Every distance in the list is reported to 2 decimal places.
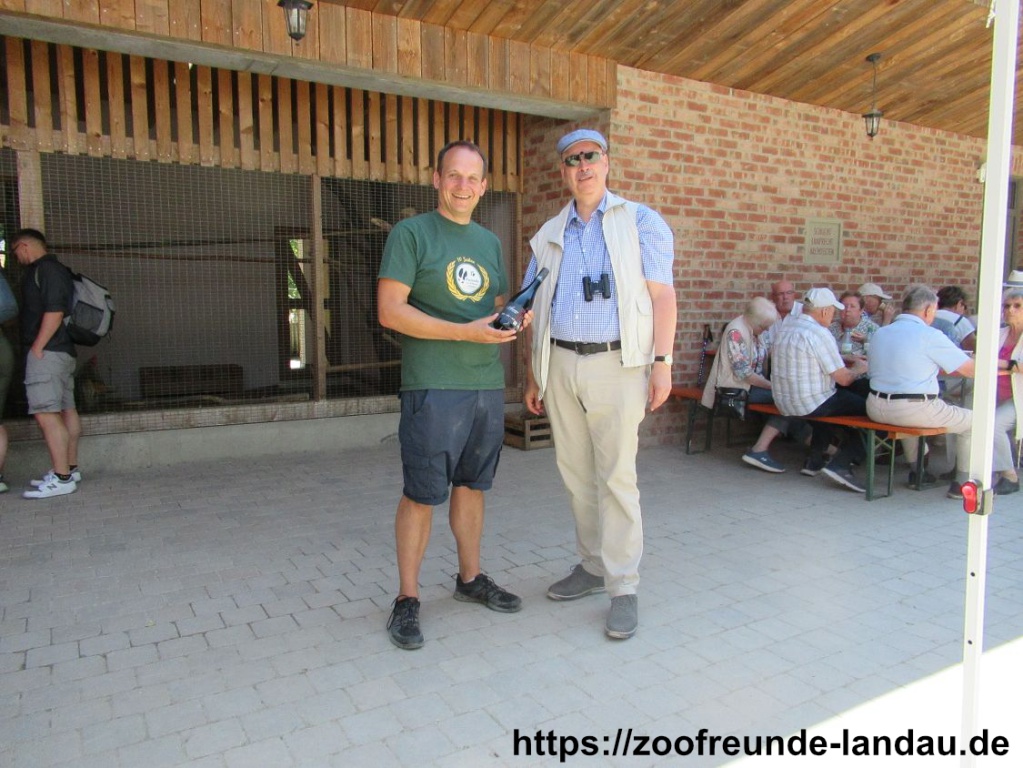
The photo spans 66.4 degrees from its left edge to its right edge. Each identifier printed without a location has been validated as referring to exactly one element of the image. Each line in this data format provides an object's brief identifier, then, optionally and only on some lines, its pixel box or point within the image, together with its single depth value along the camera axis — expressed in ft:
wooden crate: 22.72
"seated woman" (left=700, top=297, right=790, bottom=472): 20.44
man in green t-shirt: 9.95
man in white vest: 10.61
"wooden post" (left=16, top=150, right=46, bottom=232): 18.10
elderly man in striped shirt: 18.60
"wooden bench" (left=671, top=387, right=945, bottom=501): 17.16
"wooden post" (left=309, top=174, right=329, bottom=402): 21.70
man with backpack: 17.03
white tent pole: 6.18
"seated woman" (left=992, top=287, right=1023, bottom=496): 17.42
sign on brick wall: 25.61
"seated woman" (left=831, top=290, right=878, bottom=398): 22.66
